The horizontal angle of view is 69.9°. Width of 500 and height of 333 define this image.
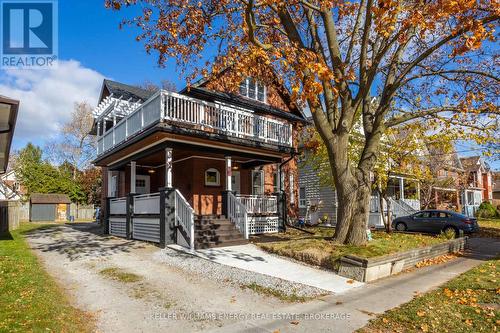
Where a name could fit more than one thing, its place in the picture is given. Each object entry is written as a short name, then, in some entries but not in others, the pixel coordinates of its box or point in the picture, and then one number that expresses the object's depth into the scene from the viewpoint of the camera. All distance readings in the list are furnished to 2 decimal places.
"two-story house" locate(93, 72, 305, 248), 13.13
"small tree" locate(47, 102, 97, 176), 48.06
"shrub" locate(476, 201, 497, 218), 37.72
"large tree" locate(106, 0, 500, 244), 9.30
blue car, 19.75
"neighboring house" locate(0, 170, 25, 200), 44.68
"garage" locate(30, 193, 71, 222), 35.12
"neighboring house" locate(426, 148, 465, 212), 25.95
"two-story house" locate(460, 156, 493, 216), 38.58
